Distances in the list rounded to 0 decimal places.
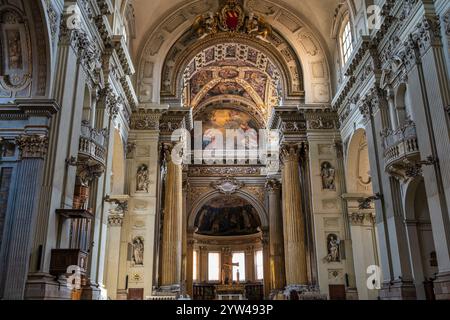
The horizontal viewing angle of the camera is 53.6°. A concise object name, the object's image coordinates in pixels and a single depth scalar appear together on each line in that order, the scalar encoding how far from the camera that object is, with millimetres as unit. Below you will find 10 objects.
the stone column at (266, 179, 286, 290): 25484
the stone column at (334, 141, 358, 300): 18453
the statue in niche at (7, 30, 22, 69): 11055
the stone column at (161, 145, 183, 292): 19281
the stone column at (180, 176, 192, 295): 28306
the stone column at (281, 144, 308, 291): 19781
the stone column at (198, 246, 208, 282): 33844
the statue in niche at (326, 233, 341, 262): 19016
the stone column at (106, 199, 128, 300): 18000
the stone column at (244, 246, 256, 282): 34194
